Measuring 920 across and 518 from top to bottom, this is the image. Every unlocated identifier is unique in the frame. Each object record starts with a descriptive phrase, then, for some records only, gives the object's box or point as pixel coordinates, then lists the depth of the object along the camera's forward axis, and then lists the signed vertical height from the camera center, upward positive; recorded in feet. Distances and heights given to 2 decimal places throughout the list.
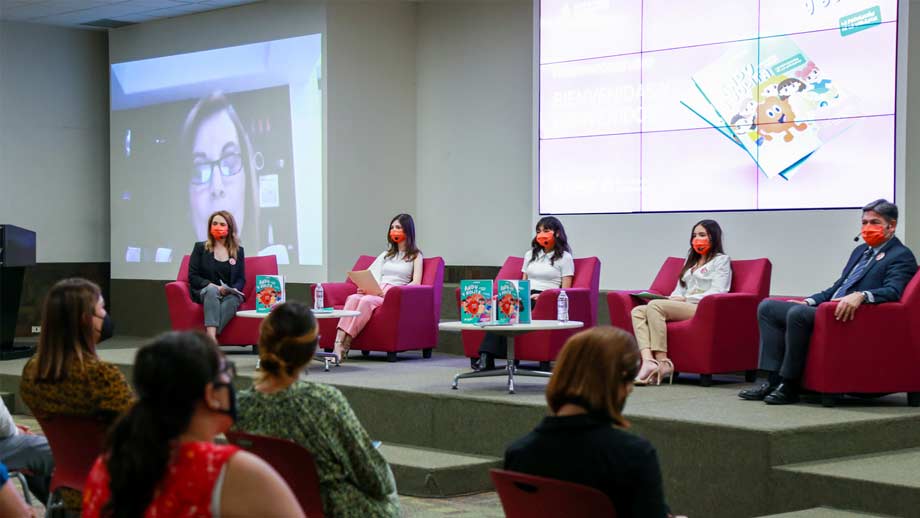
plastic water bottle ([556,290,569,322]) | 22.26 -1.38
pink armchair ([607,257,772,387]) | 21.71 -1.78
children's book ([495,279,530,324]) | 21.35 -1.23
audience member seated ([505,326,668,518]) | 7.81 -1.35
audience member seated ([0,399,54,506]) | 13.03 -2.46
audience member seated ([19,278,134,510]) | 10.65 -1.25
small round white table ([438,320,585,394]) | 20.77 -1.69
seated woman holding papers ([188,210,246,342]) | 28.04 -0.87
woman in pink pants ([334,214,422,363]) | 27.04 -0.74
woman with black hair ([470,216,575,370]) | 25.11 -0.56
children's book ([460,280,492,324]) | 21.30 -1.22
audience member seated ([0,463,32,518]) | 9.45 -2.19
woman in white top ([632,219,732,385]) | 22.15 -1.20
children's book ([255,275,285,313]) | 24.81 -1.26
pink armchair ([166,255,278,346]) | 28.27 -2.11
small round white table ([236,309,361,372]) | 24.26 -1.71
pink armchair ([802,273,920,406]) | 18.57 -1.78
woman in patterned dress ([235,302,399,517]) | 9.68 -1.57
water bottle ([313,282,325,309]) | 25.55 -1.41
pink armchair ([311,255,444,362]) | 26.81 -2.02
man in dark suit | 18.66 -0.95
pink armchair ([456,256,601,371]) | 23.81 -1.65
